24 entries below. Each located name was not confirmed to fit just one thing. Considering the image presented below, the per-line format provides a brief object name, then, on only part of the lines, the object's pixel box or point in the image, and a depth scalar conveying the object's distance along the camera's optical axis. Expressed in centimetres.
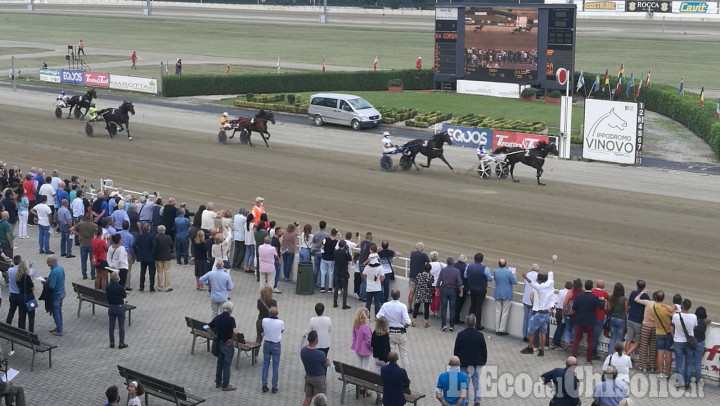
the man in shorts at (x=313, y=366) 1336
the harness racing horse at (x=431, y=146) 3203
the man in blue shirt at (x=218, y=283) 1656
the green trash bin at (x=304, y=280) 1947
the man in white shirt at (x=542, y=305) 1625
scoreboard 4522
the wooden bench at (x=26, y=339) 1538
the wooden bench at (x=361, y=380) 1335
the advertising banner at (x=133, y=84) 5272
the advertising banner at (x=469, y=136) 3772
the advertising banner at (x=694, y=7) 9844
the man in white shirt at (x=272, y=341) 1426
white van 4191
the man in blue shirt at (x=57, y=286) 1656
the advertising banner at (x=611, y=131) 3388
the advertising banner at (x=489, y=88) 4909
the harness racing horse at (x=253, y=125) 3691
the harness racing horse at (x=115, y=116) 3831
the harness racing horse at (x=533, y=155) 3055
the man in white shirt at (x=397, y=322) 1481
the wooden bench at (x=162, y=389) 1348
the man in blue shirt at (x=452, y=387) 1257
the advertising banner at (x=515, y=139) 3606
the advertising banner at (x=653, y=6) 10025
